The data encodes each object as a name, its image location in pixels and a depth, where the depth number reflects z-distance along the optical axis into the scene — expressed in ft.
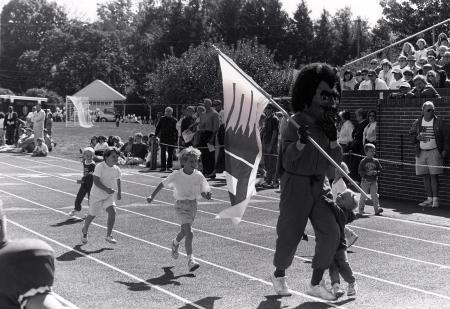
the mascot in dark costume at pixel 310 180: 25.39
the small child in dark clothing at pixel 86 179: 44.96
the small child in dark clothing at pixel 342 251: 26.25
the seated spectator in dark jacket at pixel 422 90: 52.44
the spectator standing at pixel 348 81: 66.07
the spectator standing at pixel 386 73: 62.22
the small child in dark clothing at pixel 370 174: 47.18
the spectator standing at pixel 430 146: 50.42
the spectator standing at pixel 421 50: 63.82
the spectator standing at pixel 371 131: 56.75
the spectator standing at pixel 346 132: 59.06
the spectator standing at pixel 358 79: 65.50
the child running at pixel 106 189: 36.88
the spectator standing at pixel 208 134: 69.26
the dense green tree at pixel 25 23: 387.14
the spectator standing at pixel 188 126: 72.49
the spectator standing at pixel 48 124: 109.50
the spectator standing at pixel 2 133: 111.55
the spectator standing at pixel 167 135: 75.25
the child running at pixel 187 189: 31.63
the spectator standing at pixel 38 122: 97.12
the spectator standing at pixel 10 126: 109.40
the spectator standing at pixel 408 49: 63.72
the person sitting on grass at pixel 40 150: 94.27
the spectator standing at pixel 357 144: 57.72
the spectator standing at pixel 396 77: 58.65
